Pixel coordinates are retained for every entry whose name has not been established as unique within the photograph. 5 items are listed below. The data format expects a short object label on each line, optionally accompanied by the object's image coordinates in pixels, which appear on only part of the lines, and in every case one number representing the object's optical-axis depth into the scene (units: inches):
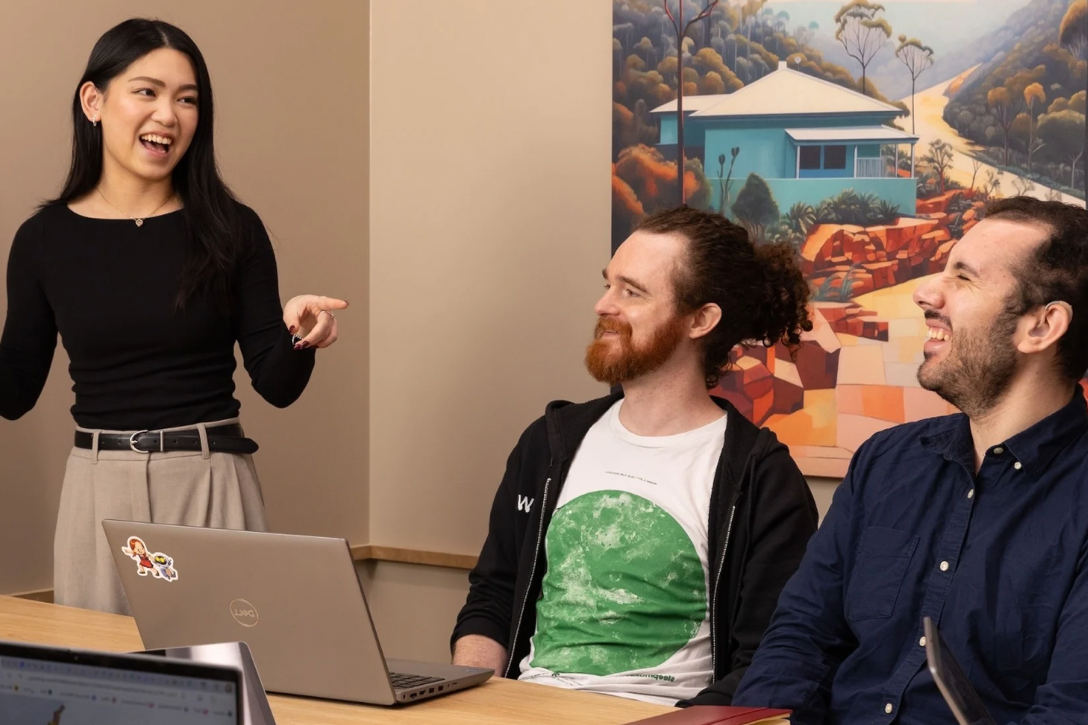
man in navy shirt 139.9
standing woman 158.8
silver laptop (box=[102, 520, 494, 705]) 134.8
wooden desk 135.2
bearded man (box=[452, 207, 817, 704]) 154.1
